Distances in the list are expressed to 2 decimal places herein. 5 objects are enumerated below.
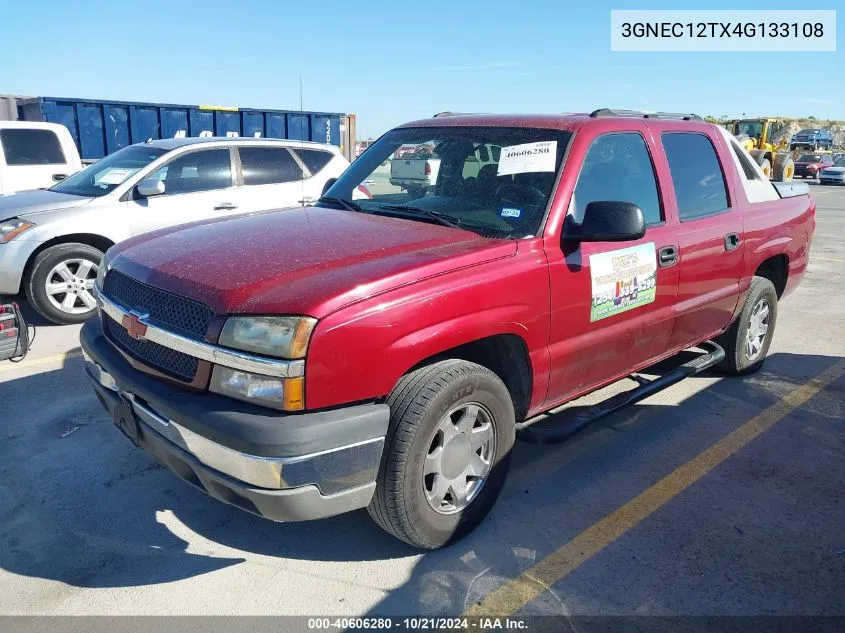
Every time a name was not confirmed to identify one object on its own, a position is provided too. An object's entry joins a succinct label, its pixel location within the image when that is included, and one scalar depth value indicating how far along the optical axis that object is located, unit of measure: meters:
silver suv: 6.11
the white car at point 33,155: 9.09
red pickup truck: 2.39
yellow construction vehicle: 25.69
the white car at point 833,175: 31.50
